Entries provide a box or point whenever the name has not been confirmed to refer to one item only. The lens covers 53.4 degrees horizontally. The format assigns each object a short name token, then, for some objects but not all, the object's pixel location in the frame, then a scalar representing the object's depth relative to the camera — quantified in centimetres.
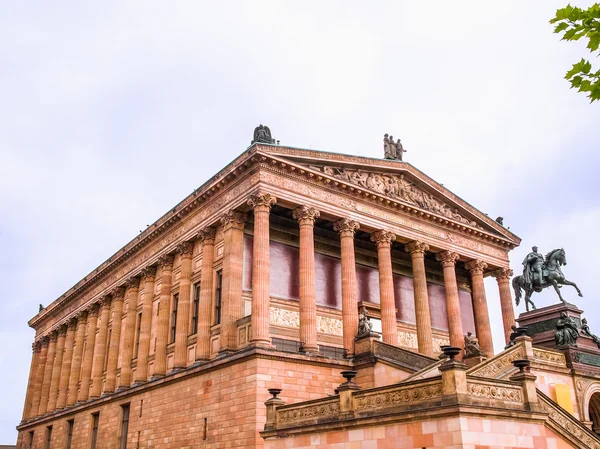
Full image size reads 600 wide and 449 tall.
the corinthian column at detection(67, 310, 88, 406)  4684
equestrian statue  2819
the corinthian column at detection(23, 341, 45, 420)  5476
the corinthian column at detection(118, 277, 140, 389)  3856
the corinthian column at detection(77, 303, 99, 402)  4462
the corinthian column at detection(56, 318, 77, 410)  4862
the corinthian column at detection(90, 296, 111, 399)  4288
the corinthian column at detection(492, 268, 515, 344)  3849
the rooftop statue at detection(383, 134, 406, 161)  3700
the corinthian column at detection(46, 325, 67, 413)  5051
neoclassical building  1745
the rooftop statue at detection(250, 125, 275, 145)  3044
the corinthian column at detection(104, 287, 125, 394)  4062
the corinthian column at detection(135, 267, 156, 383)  3653
